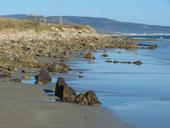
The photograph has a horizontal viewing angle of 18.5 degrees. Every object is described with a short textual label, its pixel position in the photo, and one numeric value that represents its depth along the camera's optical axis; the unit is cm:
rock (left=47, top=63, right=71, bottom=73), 2500
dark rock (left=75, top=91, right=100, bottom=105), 1525
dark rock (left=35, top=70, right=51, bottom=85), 1990
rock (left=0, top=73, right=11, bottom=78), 2080
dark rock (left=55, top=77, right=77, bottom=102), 1558
